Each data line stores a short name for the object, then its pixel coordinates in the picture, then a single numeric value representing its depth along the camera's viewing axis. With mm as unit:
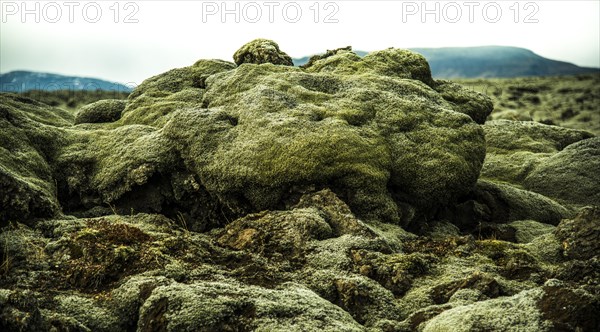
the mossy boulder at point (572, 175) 21953
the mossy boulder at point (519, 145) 24344
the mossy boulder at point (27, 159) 13938
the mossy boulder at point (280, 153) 16234
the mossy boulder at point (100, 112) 23297
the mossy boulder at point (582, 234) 12961
